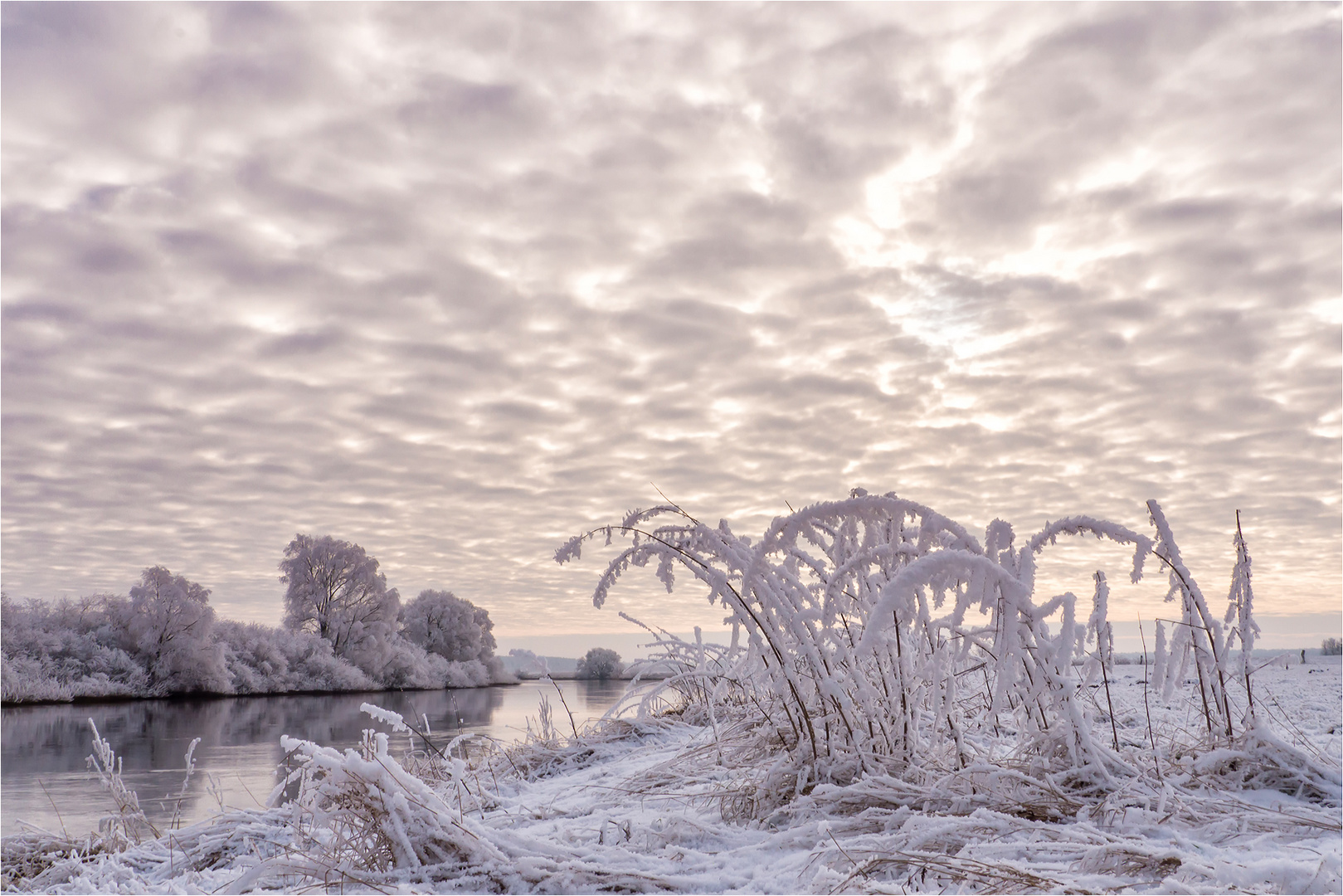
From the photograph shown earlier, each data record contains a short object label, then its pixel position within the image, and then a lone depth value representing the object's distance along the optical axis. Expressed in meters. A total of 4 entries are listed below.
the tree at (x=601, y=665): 36.16
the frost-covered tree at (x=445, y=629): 39.12
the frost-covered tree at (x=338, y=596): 32.84
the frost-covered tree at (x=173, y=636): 26.00
